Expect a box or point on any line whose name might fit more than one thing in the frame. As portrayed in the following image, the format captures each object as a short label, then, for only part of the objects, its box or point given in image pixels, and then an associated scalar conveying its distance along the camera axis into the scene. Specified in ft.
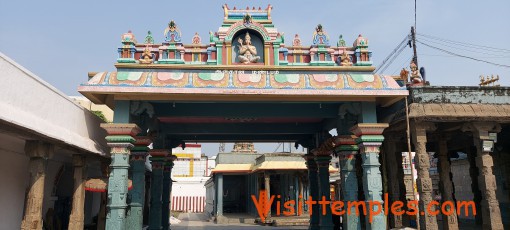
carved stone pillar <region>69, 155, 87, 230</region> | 36.88
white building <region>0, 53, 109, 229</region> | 26.50
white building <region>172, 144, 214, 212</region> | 160.25
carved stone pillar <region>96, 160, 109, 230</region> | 42.80
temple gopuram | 33.81
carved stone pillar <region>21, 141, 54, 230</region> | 28.43
